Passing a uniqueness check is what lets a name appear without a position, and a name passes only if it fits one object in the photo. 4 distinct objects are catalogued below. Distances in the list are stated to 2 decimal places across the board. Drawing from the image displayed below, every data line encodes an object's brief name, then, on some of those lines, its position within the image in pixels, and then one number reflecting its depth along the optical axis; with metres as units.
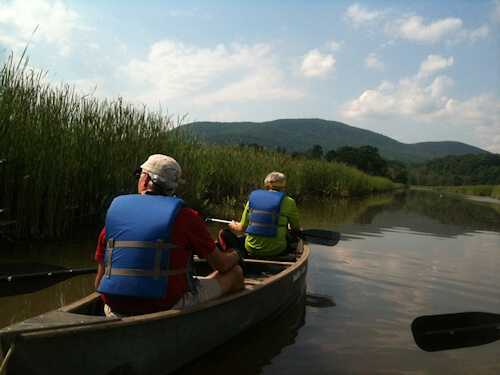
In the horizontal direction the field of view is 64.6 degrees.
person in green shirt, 5.43
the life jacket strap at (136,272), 2.72
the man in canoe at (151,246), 2.72
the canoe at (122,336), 2.18
